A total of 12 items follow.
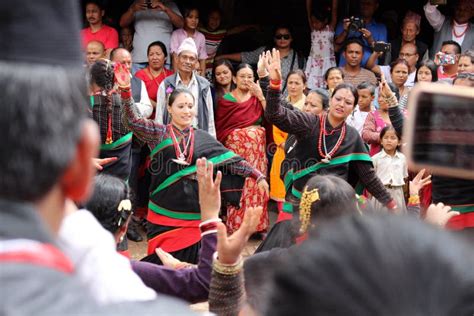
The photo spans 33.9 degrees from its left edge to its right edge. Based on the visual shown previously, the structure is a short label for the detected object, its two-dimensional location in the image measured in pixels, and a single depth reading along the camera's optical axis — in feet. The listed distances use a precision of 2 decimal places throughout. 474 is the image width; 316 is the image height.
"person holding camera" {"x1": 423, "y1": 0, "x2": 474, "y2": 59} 23.52
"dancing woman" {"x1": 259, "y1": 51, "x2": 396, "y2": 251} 14.88
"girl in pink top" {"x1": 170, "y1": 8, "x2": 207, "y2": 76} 22.56
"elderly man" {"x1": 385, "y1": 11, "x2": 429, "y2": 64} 24.07
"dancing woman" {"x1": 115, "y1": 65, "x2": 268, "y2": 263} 14.71
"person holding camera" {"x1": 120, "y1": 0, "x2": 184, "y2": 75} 22.48
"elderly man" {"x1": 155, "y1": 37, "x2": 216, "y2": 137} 20.59
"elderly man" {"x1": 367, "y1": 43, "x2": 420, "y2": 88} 22.75
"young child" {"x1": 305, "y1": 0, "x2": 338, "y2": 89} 23.58
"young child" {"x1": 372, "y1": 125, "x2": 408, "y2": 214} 18.80
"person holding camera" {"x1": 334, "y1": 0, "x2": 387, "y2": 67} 23.48
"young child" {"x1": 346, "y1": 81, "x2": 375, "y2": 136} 20.68
